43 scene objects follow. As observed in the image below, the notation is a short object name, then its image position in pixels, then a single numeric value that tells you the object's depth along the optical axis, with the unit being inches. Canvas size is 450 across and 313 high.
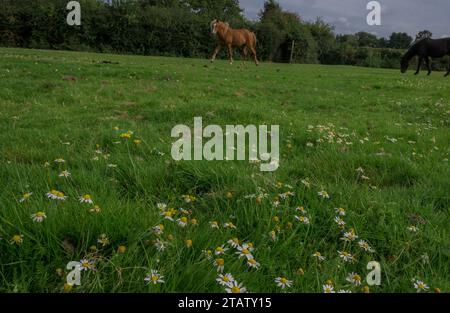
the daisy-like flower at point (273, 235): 96.7
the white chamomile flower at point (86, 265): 74.2
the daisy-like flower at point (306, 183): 128.7
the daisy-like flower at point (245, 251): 84.6
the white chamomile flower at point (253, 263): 82.5
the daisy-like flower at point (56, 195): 93.7
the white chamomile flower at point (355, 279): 83.5
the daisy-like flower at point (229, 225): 98.5
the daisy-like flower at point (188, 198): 115.3
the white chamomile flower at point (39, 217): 83.3
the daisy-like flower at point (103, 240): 81.8
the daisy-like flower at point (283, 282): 79.6
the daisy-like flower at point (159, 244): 81.8
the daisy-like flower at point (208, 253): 81.8
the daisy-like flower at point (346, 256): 93.5
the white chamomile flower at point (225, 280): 74.8
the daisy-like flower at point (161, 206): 103.3
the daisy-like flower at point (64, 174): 119.1
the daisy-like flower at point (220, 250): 82.8
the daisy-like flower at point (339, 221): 107.3
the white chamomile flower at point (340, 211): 112.0
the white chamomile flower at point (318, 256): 92.5
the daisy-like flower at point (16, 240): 77.7
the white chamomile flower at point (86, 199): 95.9
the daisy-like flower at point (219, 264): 78.6
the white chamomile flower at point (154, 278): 72.1
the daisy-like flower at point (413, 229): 105.9
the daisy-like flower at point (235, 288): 74.1
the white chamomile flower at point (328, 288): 78.8
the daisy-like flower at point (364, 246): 98.7
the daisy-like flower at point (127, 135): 181.6
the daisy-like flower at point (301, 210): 110.2
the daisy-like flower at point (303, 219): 104.9
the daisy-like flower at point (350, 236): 101.4
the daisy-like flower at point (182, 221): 95.3
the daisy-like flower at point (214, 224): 96.6
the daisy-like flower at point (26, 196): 93.9
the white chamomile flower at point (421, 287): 82.3
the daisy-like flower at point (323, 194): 121.5
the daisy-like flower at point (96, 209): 91.0
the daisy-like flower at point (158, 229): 86.5
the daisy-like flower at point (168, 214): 95.0
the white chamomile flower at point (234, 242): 88.7
